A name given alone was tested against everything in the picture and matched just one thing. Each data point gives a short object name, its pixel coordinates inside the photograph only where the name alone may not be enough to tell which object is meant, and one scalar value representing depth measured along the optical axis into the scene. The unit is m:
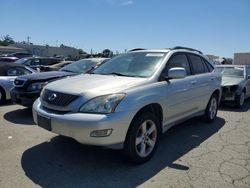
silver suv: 2.68
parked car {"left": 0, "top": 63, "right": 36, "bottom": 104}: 6.27
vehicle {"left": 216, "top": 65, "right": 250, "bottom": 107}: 6.66
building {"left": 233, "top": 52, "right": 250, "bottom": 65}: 36.12
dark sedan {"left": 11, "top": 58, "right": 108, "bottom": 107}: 4.98
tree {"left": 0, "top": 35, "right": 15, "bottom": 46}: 59.71
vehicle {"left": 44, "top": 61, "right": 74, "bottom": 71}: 8.80
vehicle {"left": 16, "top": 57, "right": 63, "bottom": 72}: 11.80
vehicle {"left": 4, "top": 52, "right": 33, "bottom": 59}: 21.98
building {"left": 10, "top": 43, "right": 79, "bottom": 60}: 44.50
